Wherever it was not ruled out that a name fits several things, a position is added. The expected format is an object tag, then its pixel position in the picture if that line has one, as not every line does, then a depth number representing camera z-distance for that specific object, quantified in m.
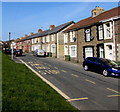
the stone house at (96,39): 18.24
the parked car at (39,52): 36.19
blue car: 13.51
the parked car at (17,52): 36.25
